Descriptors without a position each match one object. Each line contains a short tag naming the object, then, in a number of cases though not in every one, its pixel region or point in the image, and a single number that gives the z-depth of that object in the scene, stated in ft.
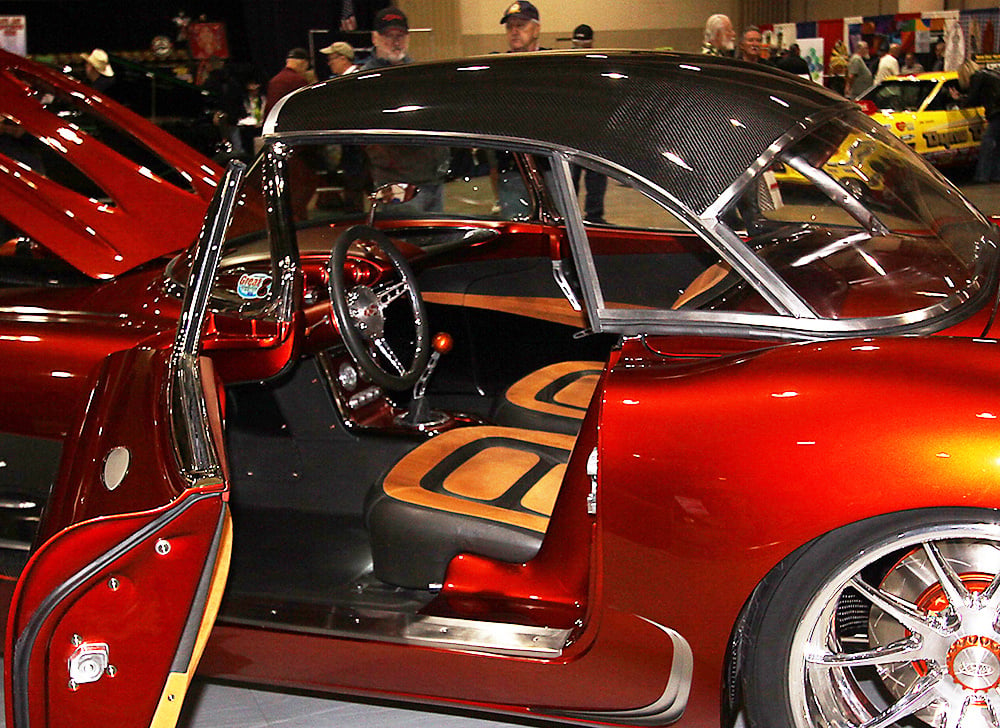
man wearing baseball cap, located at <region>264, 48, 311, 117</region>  23.75
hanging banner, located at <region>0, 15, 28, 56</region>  23.91
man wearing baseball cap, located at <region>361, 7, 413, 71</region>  17.40
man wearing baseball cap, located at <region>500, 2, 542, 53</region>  17.70
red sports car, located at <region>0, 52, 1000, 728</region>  6.17
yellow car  36.19
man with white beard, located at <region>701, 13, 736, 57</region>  20.21
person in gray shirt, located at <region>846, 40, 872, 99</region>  41.63
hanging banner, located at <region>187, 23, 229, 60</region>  39.17
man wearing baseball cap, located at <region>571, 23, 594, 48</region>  27.91
